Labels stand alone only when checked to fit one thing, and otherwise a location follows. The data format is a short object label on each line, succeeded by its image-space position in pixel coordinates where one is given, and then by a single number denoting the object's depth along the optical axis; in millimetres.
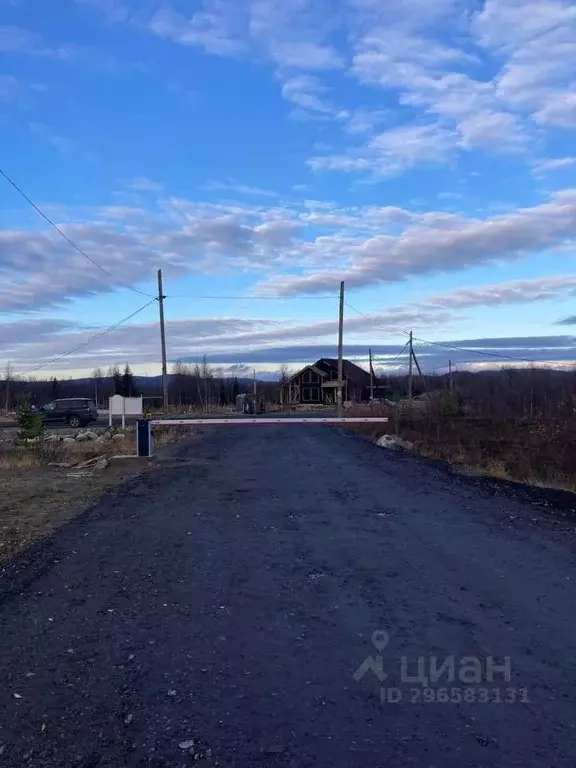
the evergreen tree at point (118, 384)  97044
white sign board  22297
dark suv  43469
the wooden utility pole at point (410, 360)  50316
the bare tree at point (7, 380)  84450
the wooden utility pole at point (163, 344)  32250
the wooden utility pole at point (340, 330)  40469
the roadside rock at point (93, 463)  17422
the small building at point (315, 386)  85125
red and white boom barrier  17875
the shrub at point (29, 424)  20531
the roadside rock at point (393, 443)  23469
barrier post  18000
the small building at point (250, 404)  61812
